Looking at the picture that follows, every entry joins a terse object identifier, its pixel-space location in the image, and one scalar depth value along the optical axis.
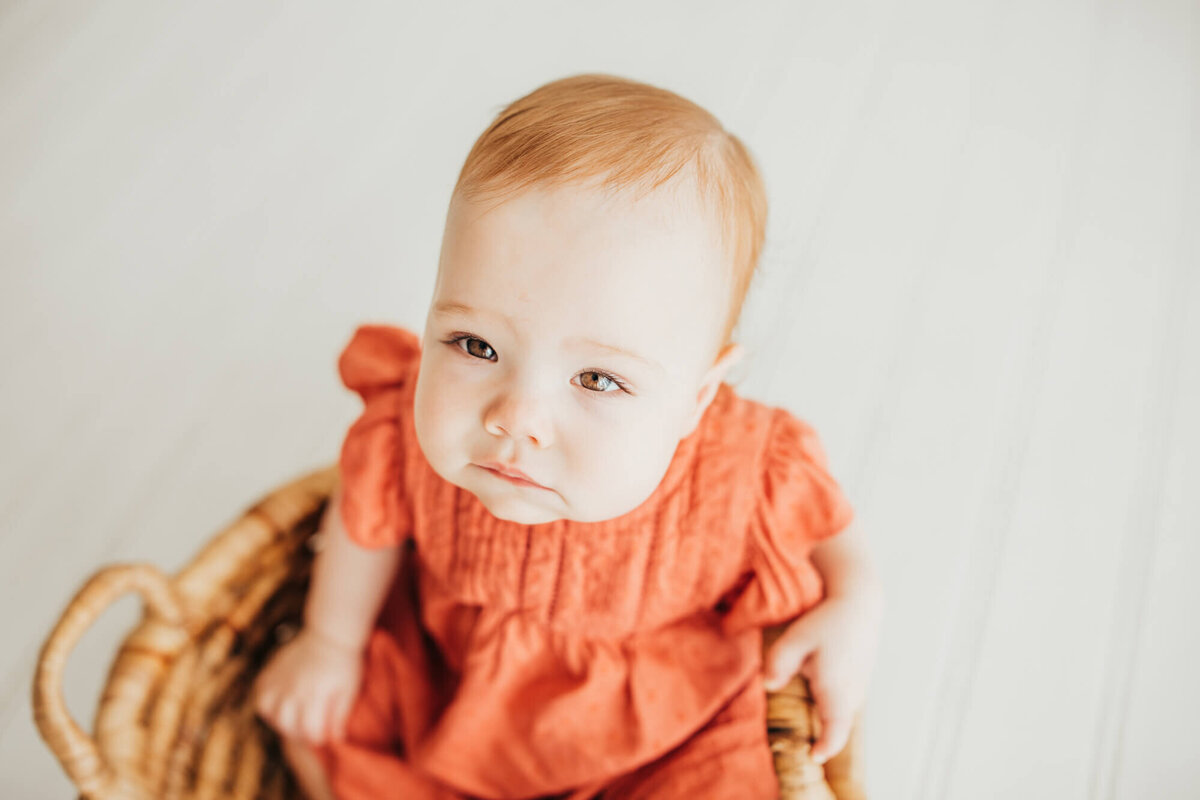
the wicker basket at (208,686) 0.82
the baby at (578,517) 0.69
